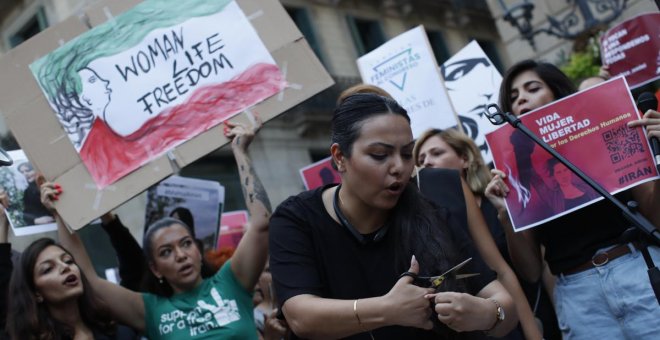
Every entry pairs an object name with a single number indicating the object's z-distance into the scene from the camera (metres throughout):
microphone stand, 2.33
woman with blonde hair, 3.74
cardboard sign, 3.89
